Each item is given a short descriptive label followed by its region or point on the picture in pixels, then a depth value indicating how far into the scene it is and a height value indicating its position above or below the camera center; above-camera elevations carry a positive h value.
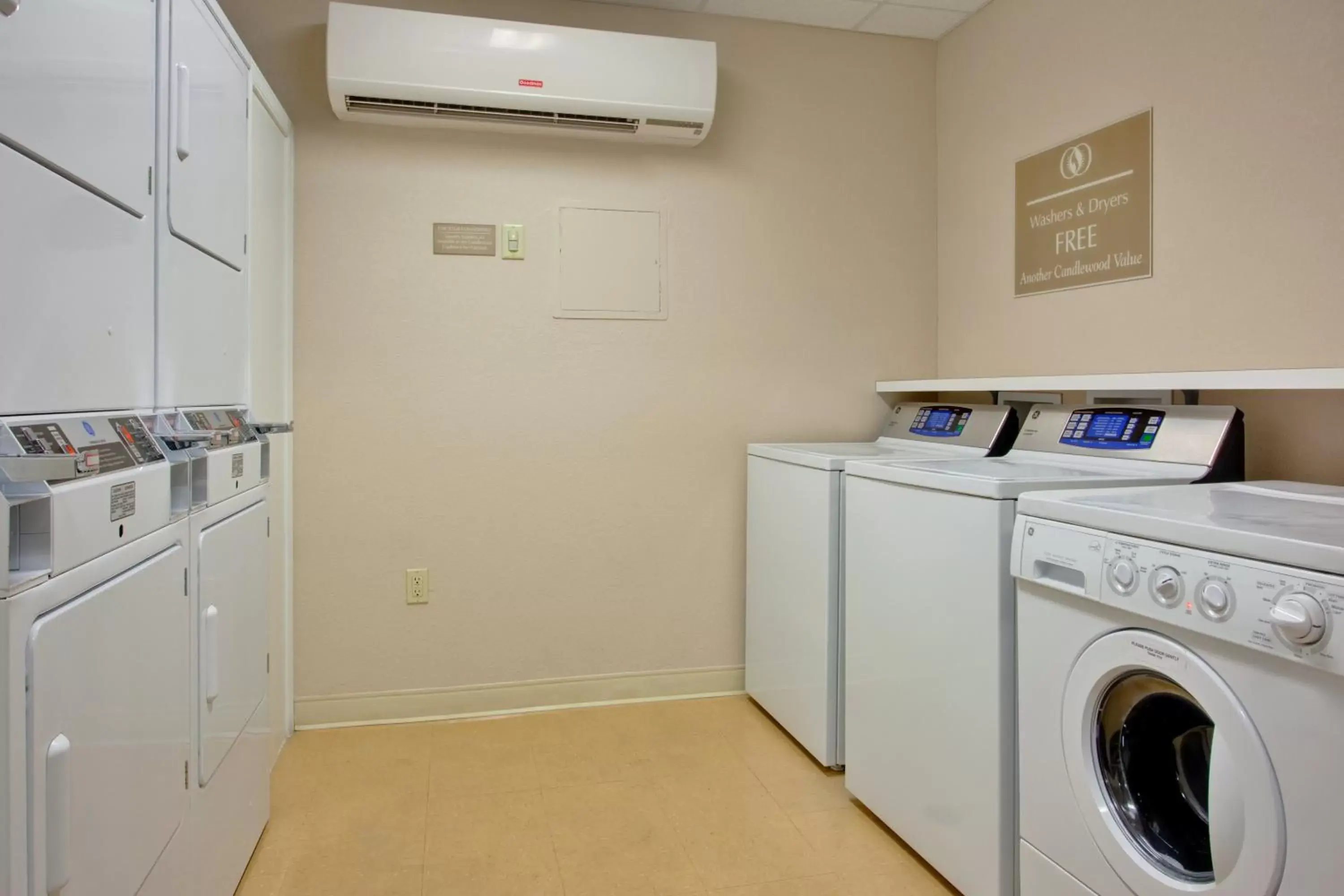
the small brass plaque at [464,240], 2.59 +0.66
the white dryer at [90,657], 0.84 -0.27
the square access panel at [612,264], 2.69 +0.60
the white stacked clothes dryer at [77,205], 0.95 +0.32
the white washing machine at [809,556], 2.21 -0.34
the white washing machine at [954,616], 1.54 -0.37
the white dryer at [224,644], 1.42 -0.41
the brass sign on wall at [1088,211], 2.12 +0.66
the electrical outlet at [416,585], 2.60 -0.46
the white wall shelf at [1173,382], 1.51 +0.14
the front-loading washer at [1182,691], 1.00 -0.36
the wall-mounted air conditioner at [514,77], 2.33 +1.10
